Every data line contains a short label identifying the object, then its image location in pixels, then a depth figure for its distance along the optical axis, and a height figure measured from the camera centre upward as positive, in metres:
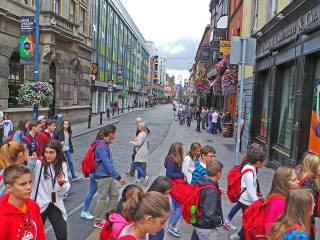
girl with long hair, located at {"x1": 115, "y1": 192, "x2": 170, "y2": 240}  2.65 -0.86
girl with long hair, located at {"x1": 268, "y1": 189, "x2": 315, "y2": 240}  3.04 -0.96
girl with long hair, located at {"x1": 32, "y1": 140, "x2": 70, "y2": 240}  4.77 -1.24
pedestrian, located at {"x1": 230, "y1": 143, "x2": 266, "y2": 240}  5.19 -1.09
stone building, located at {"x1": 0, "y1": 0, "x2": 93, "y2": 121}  19.33 +1.70
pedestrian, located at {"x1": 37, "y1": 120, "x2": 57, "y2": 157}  7.99 -1.06
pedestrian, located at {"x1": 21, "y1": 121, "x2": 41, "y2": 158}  7.49 -1.04
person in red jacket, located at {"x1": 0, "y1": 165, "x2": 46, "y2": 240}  3.09 -1.01
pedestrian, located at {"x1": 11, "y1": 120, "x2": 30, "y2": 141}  8.02 -0.97
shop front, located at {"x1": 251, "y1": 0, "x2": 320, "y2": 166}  10.05 +0.26
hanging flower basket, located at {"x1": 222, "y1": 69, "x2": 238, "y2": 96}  20.45 +0.45
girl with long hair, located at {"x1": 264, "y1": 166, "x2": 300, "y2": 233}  3.72 -0.94
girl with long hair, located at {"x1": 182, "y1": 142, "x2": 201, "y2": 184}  6.13 -1.11
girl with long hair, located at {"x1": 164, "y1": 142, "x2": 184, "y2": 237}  6.22 -1.29
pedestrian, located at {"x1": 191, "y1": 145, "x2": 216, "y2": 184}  5.71 -1.00
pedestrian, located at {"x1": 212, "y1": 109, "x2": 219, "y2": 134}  25.38 -1.94
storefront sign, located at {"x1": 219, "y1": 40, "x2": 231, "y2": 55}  24.16 +2.70
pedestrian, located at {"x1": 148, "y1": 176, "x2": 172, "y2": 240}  4.03 -0.98
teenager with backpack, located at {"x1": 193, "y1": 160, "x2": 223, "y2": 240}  4.23 -1.24
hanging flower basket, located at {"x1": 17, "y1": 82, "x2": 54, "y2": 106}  16.75 -0.41
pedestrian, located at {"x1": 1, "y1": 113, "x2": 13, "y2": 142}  12.44 -1.43
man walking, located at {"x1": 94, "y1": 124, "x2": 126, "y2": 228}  6.26 -1.46
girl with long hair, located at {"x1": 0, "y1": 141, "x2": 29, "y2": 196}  4.62 -0.84
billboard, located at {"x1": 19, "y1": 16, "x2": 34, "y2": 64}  17.14 +2.14
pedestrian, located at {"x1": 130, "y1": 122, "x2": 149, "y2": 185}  9.79 -1.51
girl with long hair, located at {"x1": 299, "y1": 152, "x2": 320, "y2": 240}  4.54 -0.93
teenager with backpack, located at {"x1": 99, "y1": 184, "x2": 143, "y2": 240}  3.05 -1.04
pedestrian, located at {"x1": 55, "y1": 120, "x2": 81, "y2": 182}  9.90 -1.36
